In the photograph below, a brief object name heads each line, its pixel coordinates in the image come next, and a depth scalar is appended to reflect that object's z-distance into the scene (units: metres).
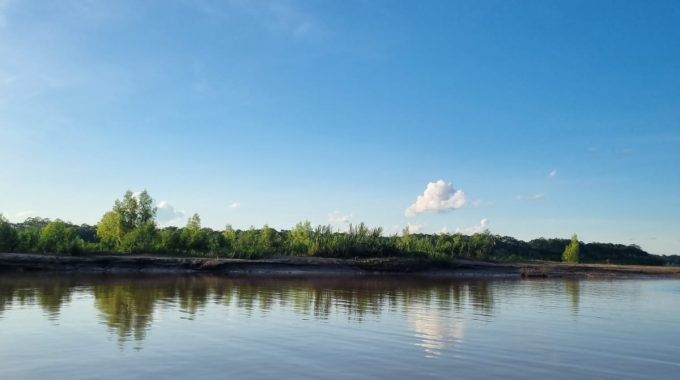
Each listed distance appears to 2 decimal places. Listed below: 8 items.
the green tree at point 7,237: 61.78
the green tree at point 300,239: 86.19
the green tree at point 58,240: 63.19
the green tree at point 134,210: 80.42
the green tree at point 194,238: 79.88
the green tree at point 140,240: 72.19
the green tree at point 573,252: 121.44
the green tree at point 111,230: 77.38
